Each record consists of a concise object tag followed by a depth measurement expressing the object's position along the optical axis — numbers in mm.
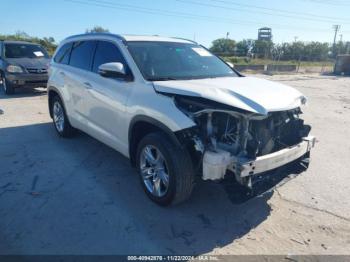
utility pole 82775
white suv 3139
